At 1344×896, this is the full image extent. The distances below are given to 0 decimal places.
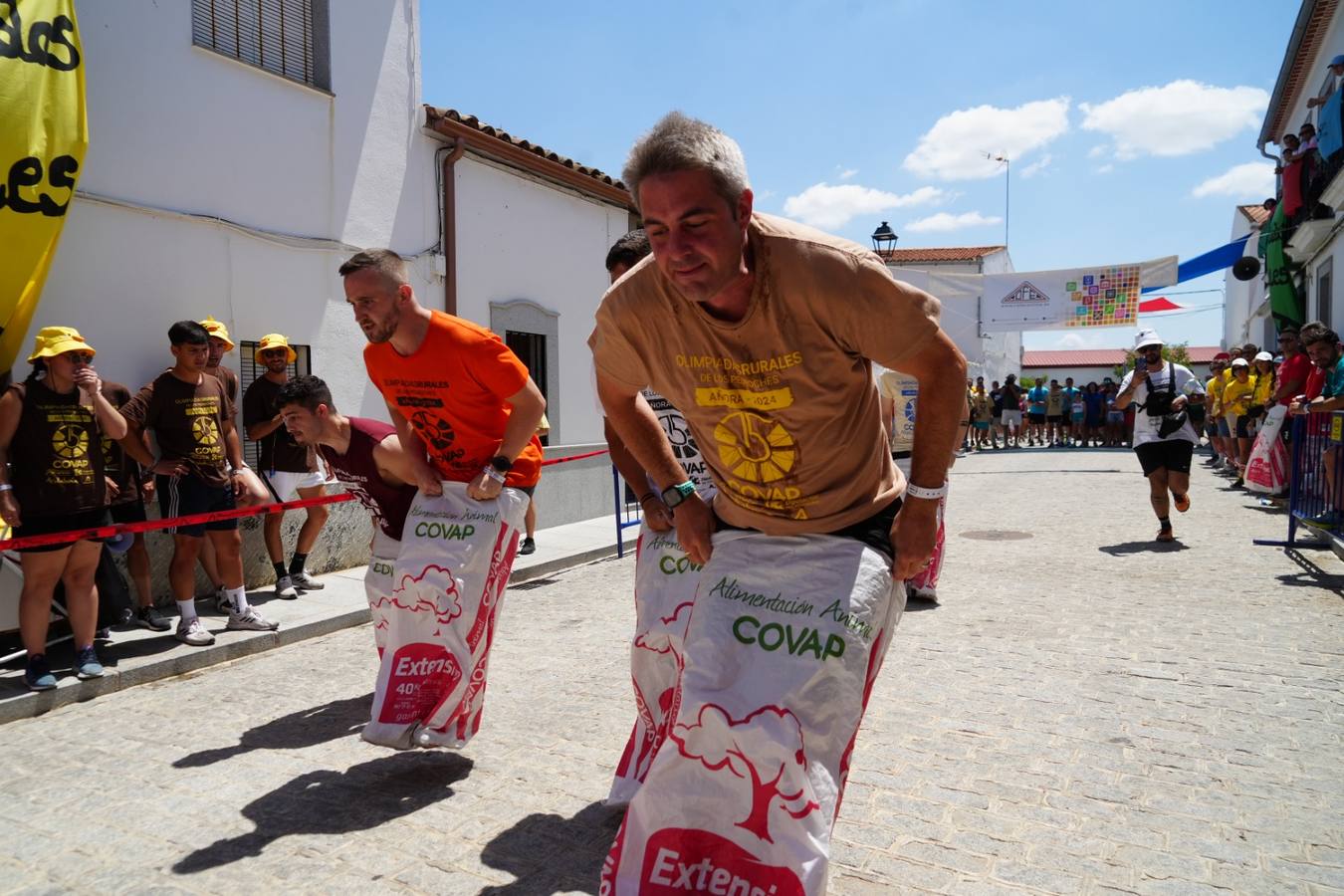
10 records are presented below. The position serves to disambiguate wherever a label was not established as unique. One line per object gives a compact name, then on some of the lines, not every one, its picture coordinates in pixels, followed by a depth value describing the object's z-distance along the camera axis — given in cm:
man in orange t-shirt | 394
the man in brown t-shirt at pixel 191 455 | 655
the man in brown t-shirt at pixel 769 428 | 213
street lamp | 1788
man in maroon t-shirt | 438
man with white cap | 959
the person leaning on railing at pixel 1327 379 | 834
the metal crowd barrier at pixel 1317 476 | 830
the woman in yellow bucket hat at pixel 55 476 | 533
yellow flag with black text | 579
